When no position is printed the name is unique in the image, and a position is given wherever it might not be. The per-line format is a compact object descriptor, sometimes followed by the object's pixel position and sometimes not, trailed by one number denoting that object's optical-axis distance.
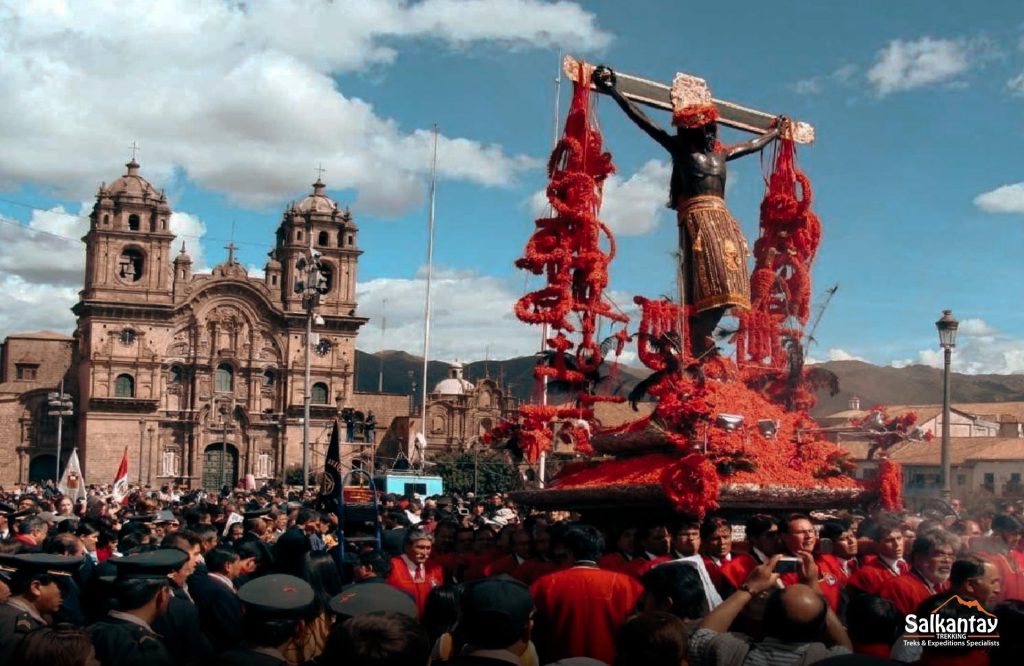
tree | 60.81
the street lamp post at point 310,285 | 25.66
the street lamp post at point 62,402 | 45.25
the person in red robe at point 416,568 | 8.49
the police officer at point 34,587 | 5.83
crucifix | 12.22
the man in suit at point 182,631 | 6.11
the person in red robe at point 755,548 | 7.16
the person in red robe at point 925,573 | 6.76
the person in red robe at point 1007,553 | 7.46
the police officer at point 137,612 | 5.12
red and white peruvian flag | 26.56
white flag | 26.14
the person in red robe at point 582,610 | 6.21
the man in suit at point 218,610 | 6.86
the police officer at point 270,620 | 4.82
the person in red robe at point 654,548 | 7.77
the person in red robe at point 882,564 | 6.90
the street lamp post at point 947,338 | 17.28
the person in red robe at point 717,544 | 7.46
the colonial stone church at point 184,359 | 61.66
